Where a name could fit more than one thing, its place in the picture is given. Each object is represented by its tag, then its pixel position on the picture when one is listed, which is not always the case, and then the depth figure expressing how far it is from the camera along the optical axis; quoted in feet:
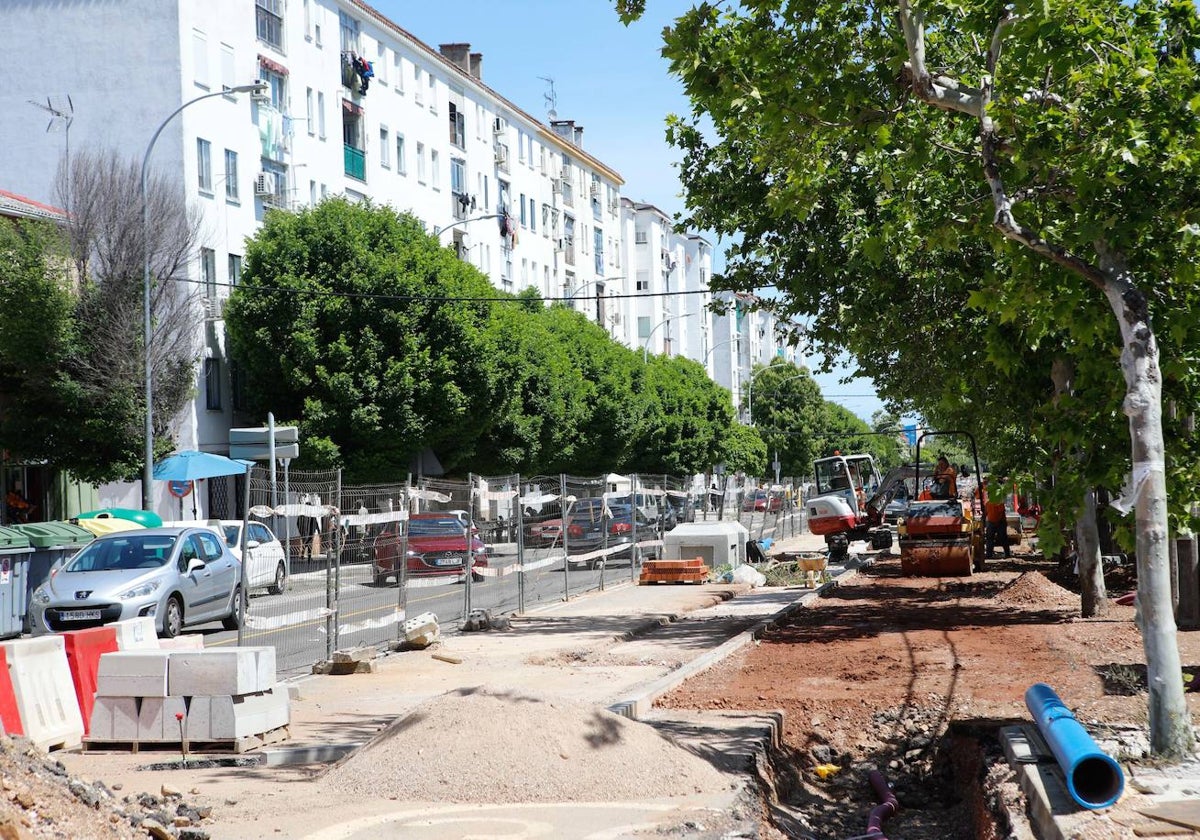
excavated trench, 30.35
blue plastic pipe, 24.99
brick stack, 94.79
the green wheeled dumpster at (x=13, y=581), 64.39
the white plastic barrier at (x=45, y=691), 34.76
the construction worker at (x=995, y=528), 122.52
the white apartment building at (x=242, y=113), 136.15
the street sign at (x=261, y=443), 98.02
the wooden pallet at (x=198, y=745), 35.04
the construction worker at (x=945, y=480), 99.14
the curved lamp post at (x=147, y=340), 100.63
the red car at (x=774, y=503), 178.54
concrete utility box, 102.68
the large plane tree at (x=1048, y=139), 30.40
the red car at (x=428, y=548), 57.41
